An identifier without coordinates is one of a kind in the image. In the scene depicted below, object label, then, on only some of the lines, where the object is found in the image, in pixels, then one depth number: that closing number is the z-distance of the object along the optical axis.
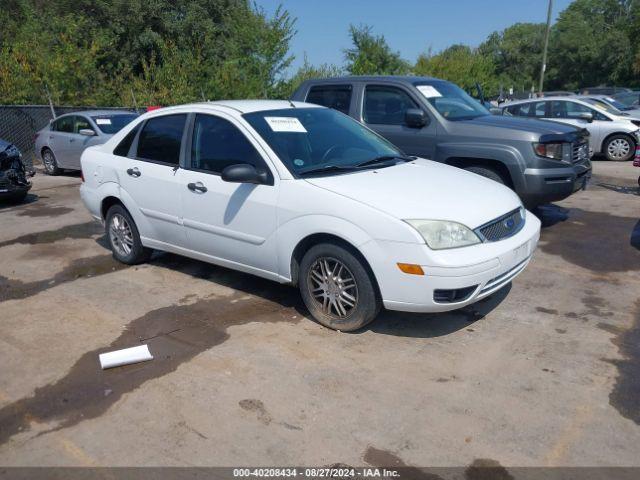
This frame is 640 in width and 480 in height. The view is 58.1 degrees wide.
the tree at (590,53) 51.81
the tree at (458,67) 28.12
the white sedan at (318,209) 4.01
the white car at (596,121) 13.04
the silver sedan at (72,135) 12.41
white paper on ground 4.01
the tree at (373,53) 24.94
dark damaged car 9.34
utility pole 27.89
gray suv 6.78
